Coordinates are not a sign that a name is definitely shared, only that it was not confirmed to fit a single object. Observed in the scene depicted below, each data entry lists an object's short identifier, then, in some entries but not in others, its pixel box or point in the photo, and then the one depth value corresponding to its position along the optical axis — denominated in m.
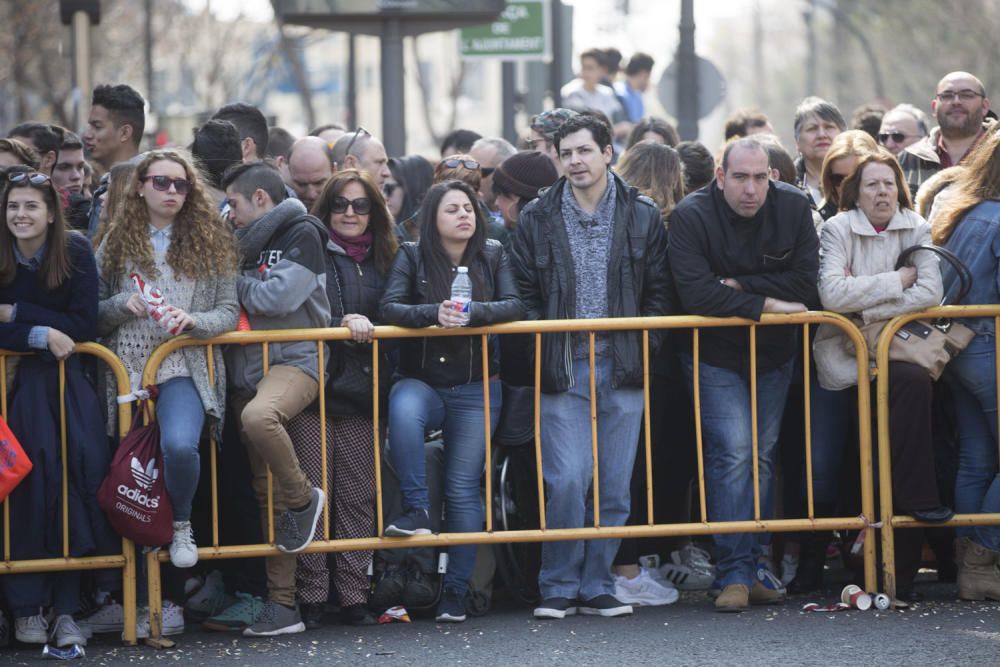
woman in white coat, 15.52
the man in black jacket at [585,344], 15.55
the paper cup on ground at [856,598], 15.46
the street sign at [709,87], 30.78
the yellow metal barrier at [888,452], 15.55
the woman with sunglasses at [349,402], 15.39
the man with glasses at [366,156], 19.22
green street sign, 32.81
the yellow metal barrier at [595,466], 14.97
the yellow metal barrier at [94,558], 14.52
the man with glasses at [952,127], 19.34
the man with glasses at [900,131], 21.31
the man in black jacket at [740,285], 15.62
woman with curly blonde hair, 14.77
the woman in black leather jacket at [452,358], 15.46
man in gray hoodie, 14.80
